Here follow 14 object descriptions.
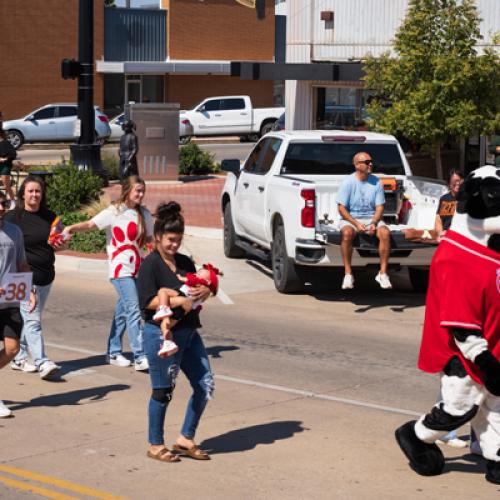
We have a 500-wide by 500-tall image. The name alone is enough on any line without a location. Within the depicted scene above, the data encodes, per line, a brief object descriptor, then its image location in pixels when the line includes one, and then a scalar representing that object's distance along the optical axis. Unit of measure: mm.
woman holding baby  7426
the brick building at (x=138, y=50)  48938
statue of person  24172
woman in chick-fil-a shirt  10453
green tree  18234
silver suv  41469
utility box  27234
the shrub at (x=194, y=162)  30219
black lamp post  24828
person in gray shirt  8719
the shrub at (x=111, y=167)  28188
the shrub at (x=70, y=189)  20109
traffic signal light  24500
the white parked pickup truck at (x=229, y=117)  45469
